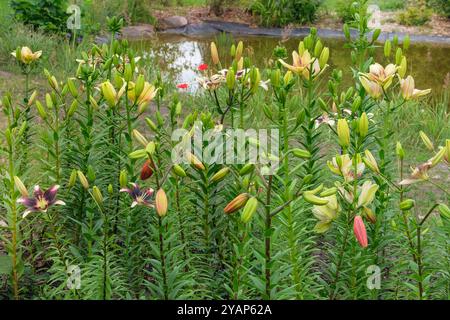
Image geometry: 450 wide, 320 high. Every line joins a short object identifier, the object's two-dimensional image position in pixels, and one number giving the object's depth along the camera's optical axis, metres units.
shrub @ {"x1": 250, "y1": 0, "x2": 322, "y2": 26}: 13.09
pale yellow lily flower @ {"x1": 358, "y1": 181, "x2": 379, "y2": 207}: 1.65
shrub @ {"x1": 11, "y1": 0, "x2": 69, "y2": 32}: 8.21
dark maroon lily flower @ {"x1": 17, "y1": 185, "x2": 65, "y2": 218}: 1.77
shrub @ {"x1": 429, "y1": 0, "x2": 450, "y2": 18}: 13.42
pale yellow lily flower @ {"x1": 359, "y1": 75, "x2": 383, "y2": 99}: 2.03
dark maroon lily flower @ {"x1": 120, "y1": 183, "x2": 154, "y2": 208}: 1.71
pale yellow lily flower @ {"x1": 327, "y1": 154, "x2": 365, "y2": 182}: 1.68
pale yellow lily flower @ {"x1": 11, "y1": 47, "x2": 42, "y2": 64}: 2.46
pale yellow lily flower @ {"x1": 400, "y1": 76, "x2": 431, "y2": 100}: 2.07
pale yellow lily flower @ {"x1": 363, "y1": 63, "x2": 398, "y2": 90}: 1.95
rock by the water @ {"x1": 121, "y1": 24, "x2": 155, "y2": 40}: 11.72
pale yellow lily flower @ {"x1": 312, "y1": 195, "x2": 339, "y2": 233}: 1.67
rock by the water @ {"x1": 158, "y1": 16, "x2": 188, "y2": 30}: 12.98
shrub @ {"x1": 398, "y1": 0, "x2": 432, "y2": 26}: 13.08
